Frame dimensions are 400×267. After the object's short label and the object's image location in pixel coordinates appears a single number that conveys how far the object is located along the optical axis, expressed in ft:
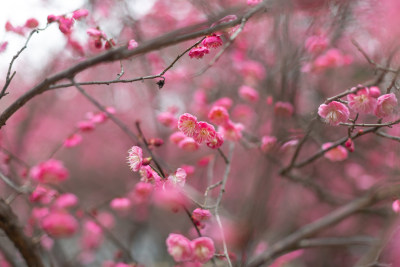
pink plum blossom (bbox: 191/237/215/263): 3.72
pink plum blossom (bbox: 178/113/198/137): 3.76
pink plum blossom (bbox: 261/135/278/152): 4.26
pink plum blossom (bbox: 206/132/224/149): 3.80
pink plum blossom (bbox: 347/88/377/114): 3.73
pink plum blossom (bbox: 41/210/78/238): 4.26
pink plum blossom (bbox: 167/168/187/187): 3.72
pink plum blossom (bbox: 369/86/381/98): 3.74
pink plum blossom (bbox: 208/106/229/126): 4.10
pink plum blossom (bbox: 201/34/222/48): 3.72
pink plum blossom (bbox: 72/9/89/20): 3.98
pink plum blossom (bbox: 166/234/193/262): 3.72
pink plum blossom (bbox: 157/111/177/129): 4.38
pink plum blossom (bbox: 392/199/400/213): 3.75
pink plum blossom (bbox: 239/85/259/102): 4.73
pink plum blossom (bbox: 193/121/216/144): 3.79
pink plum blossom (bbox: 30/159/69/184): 4.32
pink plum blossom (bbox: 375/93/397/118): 3.67
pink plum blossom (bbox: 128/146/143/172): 3.72
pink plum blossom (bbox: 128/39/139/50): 3.79
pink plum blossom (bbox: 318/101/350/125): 3.69
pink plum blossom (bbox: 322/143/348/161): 4.15
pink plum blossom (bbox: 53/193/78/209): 4.47
